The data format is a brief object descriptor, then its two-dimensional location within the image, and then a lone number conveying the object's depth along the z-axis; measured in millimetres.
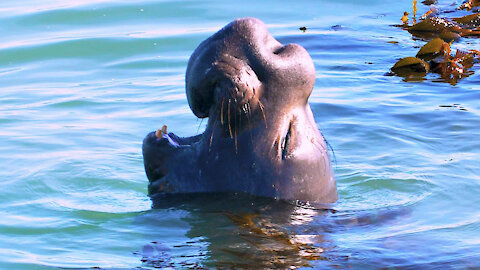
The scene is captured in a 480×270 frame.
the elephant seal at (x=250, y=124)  9359
